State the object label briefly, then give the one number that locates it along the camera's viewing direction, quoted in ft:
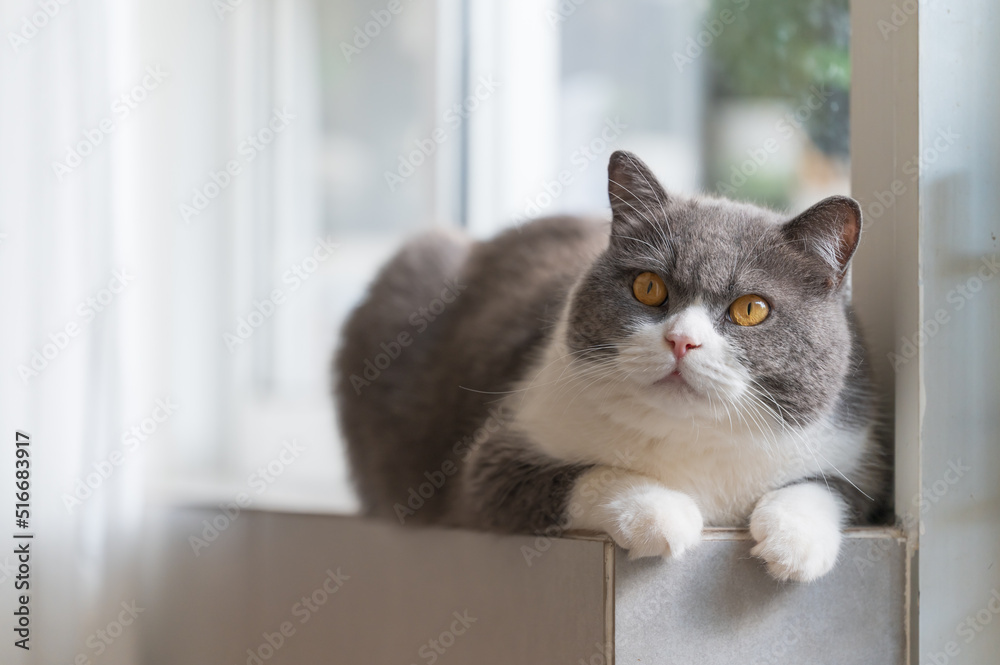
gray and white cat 3.66
